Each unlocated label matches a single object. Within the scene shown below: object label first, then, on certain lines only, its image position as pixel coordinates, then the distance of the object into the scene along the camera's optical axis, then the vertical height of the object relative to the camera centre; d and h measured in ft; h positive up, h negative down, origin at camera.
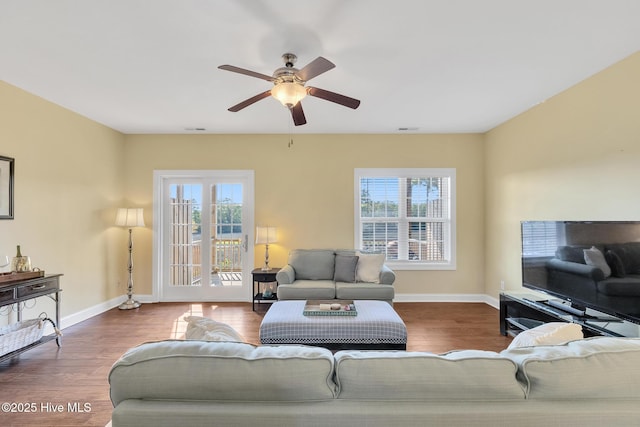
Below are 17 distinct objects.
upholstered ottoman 8.75 -3.15
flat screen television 7.36 -1.21
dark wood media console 7.89 -2.79
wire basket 8.70 -3.28
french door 16.11 -0.65
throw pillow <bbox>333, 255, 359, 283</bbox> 13.84 -2.14
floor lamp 14.70 +0.05
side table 14.42 -2.62
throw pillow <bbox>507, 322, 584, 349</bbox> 4.16 -1.61
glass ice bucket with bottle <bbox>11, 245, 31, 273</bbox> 9.66 -1.25
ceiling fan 6.89 +3.39
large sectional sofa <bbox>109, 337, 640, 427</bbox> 2.97 -1.69
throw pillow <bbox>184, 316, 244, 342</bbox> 4.30 -1.58
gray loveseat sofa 12.56 -2.44
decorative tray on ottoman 9.34 -2.73
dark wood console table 8.81 -2.10
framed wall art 9.91 +1.23
